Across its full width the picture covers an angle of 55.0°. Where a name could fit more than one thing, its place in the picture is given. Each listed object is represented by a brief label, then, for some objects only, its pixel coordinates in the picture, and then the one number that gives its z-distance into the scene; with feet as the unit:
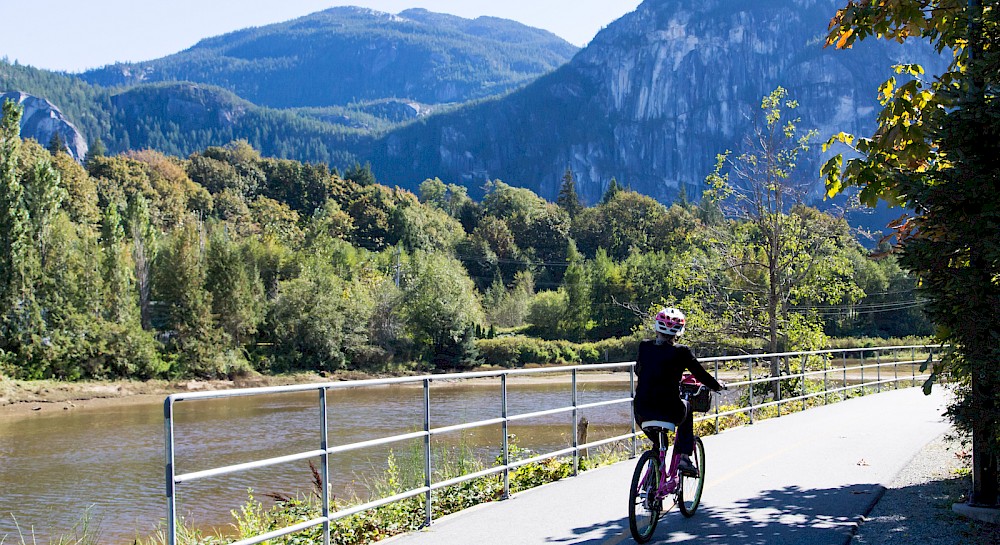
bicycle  25.26
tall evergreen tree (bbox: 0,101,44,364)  188.03
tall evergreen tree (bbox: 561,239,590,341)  312.50
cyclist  26.09
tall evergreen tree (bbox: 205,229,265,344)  234.99
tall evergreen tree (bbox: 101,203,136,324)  214.90
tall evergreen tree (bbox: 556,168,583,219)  517.96
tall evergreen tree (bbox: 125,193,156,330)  239.71
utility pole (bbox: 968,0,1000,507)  26.99
